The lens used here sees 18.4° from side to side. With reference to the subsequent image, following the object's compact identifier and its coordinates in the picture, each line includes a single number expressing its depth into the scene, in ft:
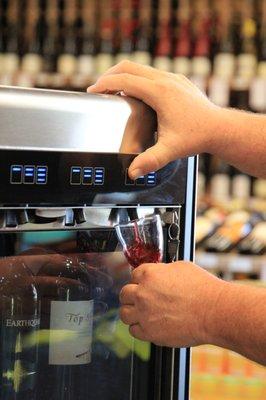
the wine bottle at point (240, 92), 12.32
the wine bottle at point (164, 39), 12.76
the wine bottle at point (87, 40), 12.83
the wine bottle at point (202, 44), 12.58
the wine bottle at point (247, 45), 12.49
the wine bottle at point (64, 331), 3.89
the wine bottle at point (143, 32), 13.00
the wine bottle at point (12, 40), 13.00
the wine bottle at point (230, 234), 11.50
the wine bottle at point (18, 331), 3.79
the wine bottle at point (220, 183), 12.62
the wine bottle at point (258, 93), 12.19
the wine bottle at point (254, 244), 11.55
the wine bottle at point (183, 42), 12.66
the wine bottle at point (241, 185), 12.58
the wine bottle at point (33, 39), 13.01
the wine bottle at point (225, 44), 12.53
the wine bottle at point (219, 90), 12.24
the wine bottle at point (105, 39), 12.84
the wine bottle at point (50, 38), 13.23
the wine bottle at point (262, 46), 12.46
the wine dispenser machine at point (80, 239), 3.46
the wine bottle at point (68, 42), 12.86
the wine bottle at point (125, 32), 13.01
